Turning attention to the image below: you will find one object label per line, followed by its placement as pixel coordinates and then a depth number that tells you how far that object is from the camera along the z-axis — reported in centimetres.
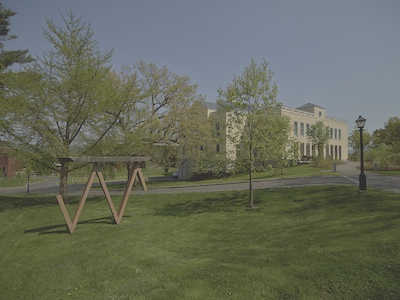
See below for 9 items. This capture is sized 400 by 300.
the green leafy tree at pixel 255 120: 1248
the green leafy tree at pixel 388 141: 2888
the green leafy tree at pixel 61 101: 1330
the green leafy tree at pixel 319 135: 4359
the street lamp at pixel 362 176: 1276
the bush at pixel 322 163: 3472
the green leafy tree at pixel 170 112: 2919
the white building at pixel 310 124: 4479
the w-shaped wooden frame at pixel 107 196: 950
